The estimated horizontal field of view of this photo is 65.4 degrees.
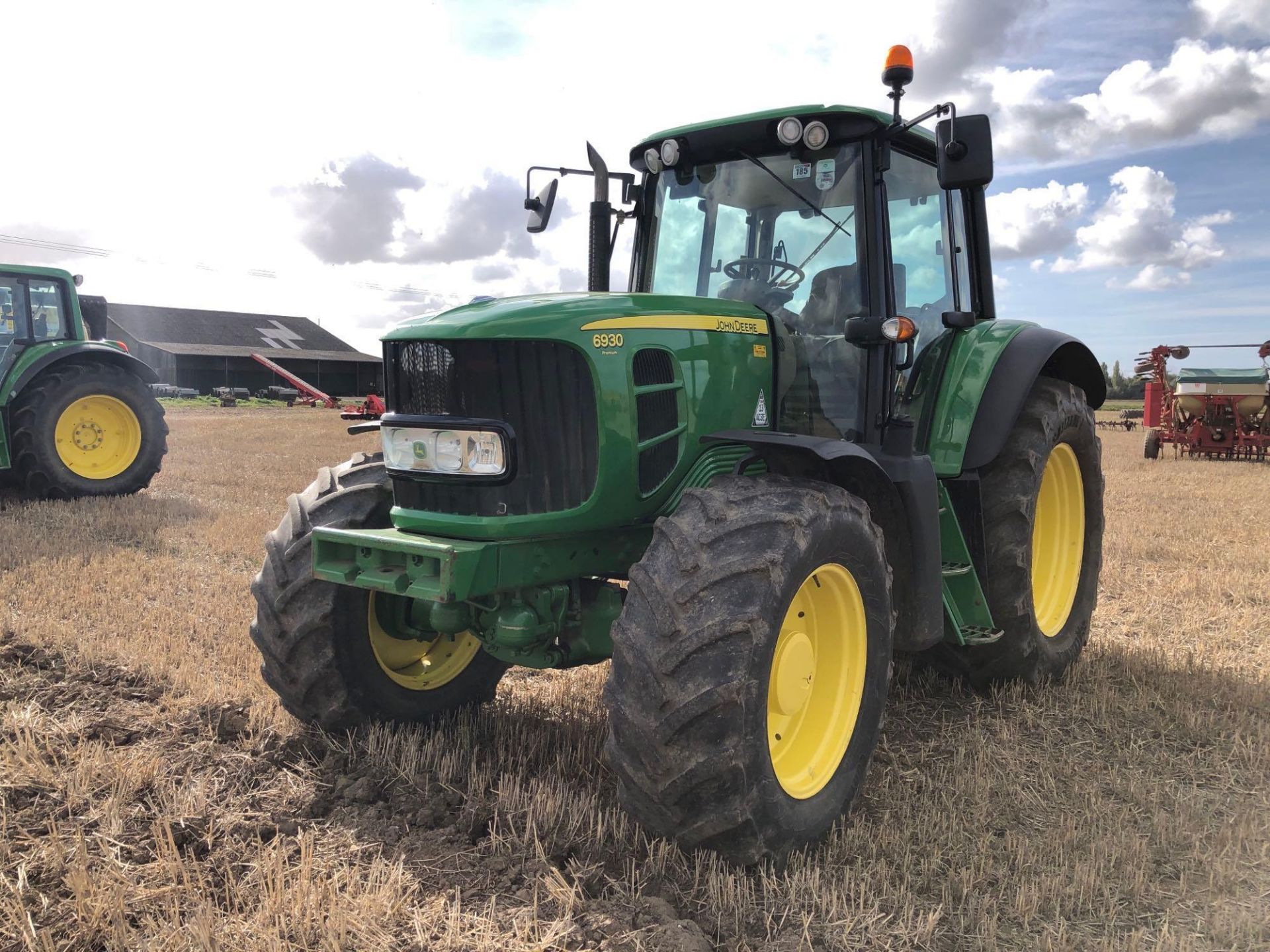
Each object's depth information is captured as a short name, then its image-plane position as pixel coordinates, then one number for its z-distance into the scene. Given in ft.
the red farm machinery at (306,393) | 119.75
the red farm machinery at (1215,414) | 55.16
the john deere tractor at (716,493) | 9.16
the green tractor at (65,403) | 31.50
